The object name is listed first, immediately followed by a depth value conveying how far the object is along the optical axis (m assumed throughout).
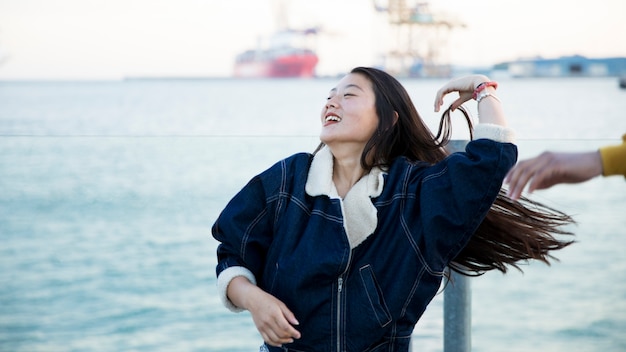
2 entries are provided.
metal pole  4.71
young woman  4.04
